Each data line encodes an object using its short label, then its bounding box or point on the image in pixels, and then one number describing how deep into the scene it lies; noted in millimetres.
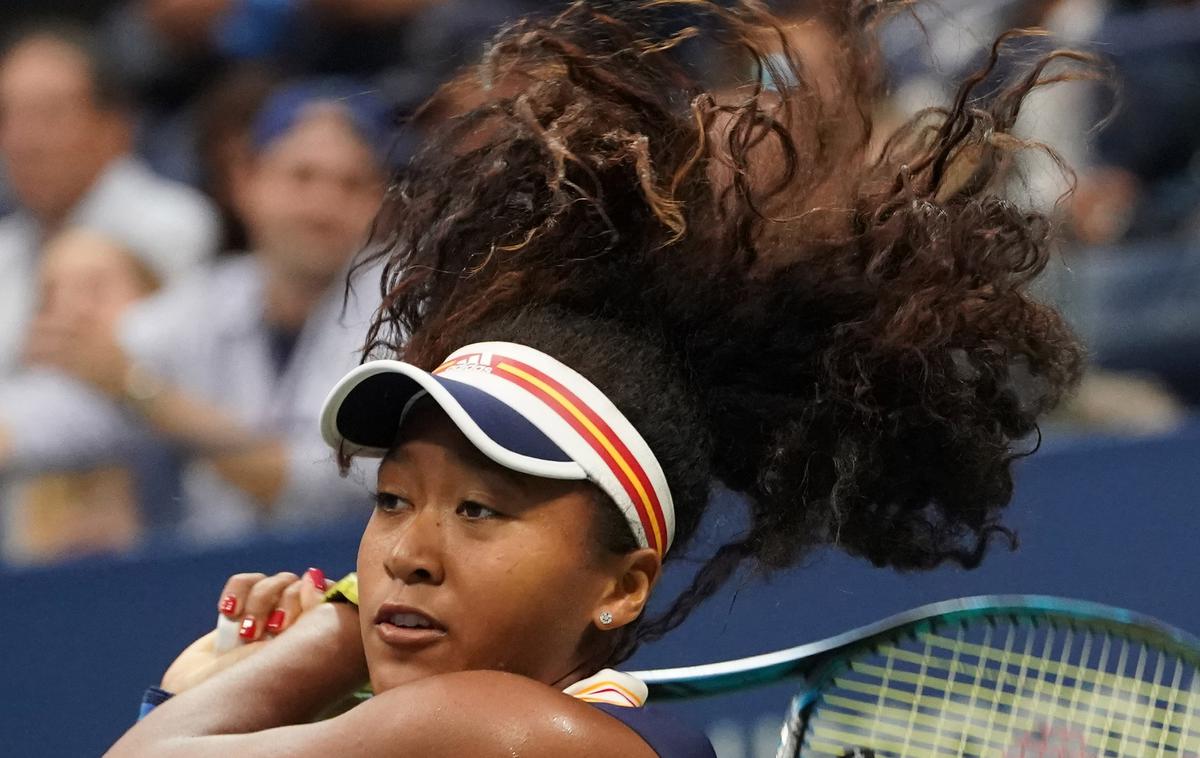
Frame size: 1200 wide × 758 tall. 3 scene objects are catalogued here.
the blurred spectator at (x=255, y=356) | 7406
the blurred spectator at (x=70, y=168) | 9016
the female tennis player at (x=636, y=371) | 3865
